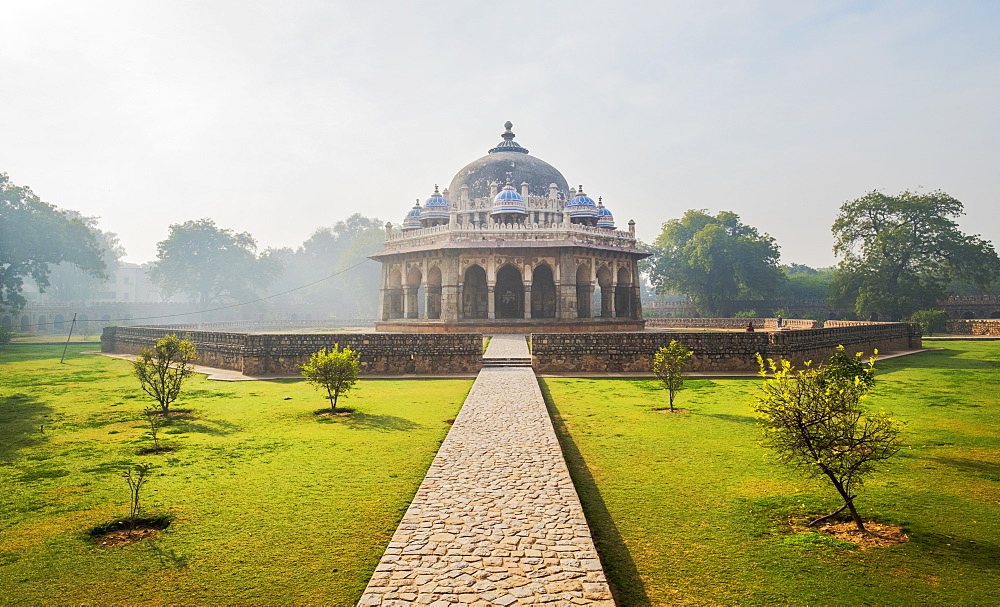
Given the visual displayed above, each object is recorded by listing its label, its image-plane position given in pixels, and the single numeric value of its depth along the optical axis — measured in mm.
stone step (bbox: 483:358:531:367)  17047
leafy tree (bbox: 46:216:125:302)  62500
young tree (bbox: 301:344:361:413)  11391
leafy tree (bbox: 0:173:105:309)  37188
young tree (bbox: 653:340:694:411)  11312
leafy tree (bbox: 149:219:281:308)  59219
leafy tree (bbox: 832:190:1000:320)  37688
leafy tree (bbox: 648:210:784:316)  47406
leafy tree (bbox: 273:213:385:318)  68250
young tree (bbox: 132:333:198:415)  10930
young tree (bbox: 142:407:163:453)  8141
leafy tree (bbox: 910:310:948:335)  33031
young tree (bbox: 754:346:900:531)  5129
